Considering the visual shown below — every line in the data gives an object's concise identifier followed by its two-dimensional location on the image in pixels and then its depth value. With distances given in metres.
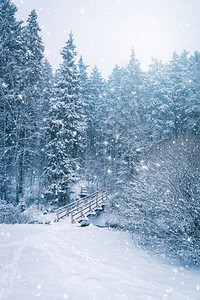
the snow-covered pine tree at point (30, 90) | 17.14
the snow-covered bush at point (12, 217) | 11.38
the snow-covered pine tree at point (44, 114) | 20.16
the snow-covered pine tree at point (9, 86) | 16.41
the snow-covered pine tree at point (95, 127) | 28.66
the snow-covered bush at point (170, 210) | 6.79
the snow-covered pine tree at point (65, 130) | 16.84
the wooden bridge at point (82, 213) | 12.52
